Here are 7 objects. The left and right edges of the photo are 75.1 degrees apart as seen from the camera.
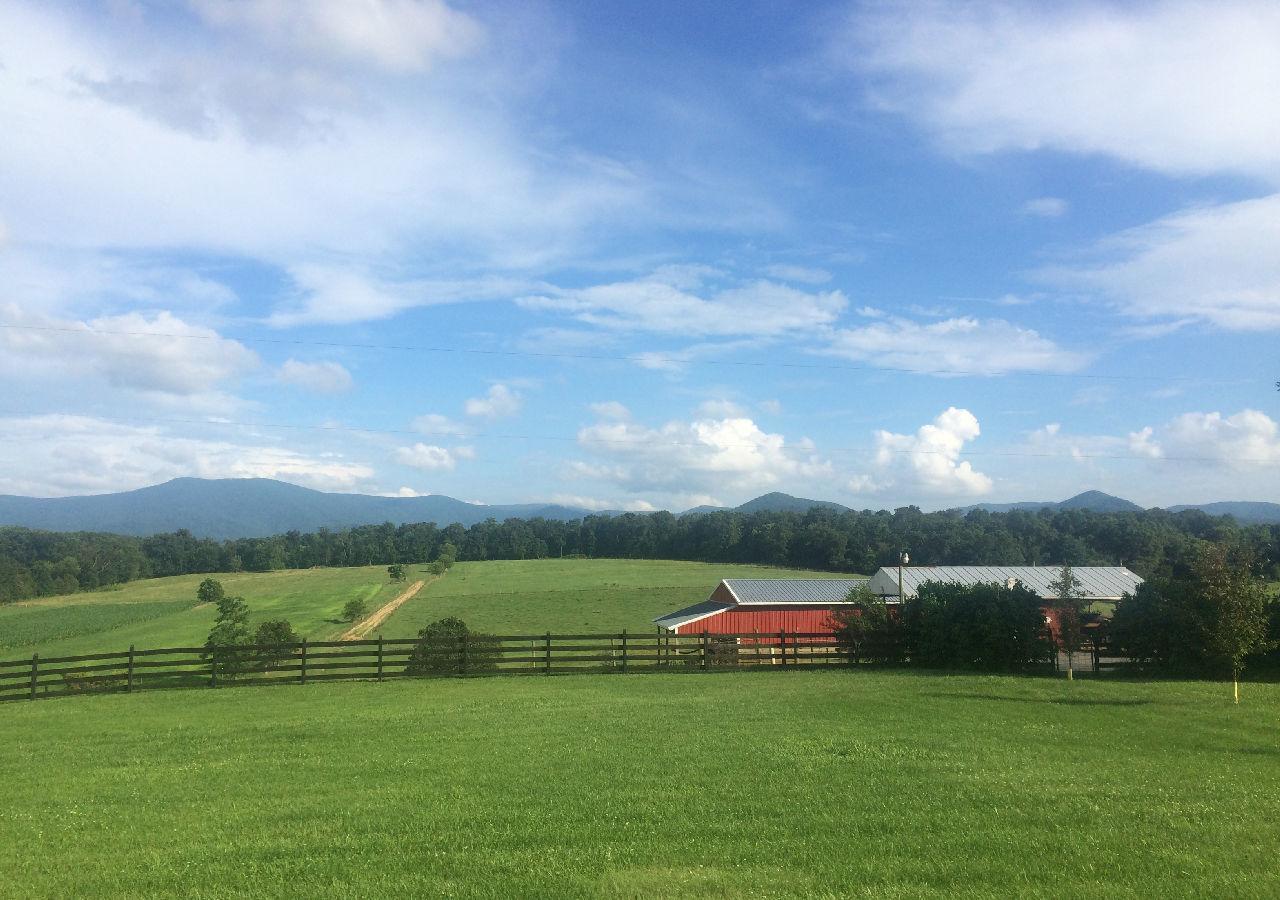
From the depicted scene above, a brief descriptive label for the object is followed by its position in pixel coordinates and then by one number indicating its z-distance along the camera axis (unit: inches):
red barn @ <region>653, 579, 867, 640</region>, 1717.5
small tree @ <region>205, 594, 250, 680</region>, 1612.9
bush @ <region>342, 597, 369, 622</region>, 2454.5
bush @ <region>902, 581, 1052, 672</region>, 959.0
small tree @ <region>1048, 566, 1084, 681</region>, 862.5
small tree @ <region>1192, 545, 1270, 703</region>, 688.4
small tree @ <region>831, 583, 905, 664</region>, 1001.5
